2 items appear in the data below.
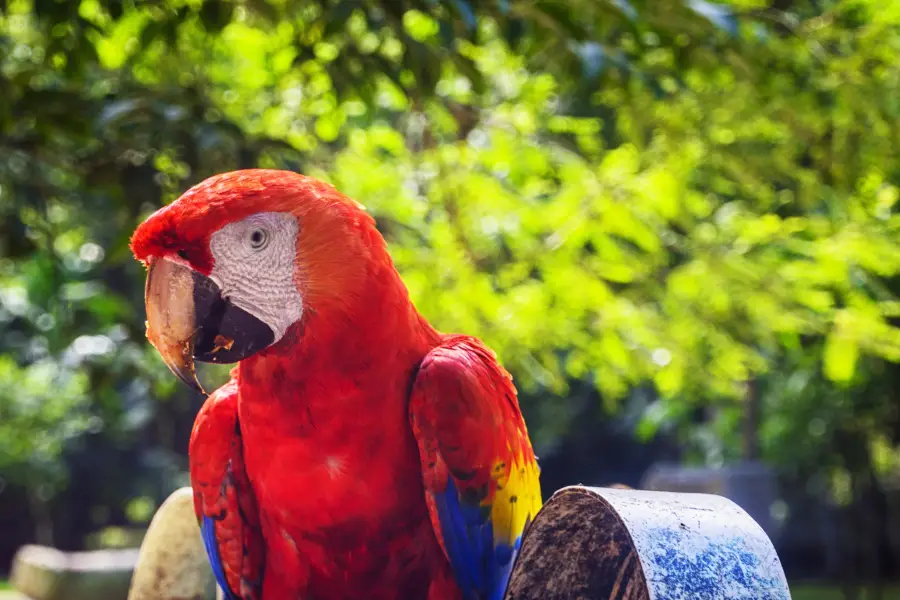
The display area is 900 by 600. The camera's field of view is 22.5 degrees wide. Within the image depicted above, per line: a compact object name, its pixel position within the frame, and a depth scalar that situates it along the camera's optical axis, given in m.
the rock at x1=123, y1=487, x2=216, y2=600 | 1.43
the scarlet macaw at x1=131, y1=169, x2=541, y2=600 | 1.15
